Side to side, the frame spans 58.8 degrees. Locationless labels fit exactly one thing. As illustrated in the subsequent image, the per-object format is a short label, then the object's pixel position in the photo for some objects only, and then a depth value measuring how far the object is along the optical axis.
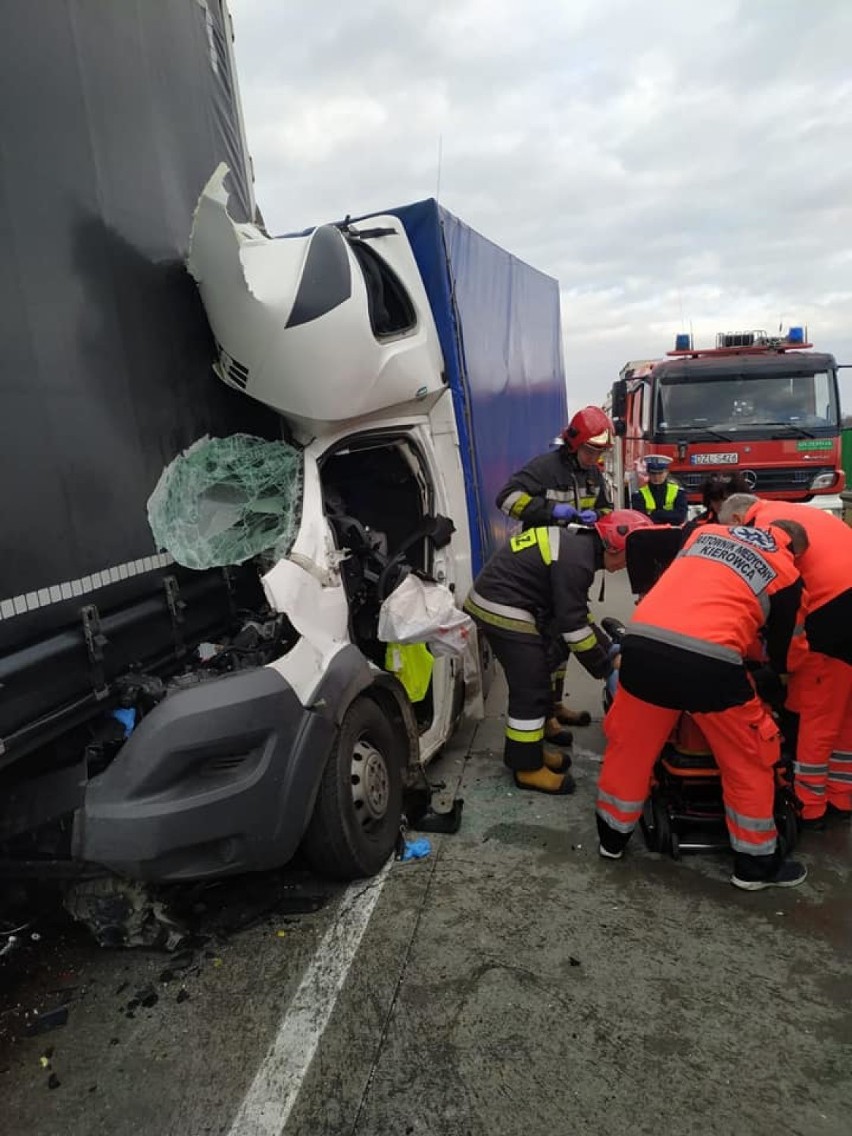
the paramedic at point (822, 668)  2.94
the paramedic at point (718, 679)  2.61
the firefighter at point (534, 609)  3.56
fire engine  8.11
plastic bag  3.06
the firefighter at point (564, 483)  4.59
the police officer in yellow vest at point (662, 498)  6.49
